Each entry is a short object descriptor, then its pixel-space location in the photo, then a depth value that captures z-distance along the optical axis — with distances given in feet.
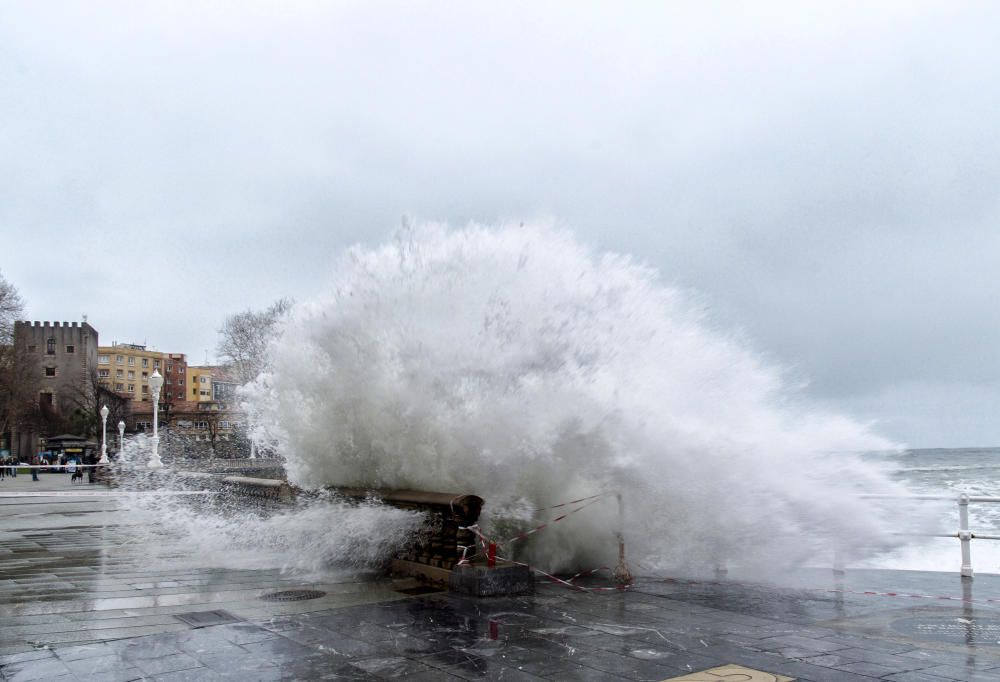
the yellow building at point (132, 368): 466.29
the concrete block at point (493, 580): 27.14
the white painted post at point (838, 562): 32.30
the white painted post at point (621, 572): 30.17
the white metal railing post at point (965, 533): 30.83
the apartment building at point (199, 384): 525.75
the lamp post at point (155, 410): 118.94
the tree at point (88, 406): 296.30
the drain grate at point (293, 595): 27.37
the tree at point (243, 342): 175.52
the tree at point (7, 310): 169.58
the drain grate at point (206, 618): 23.58
